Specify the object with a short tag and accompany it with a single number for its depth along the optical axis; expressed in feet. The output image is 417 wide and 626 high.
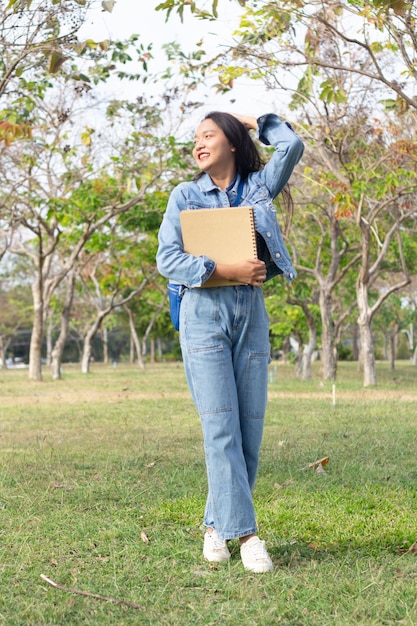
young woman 12.93
